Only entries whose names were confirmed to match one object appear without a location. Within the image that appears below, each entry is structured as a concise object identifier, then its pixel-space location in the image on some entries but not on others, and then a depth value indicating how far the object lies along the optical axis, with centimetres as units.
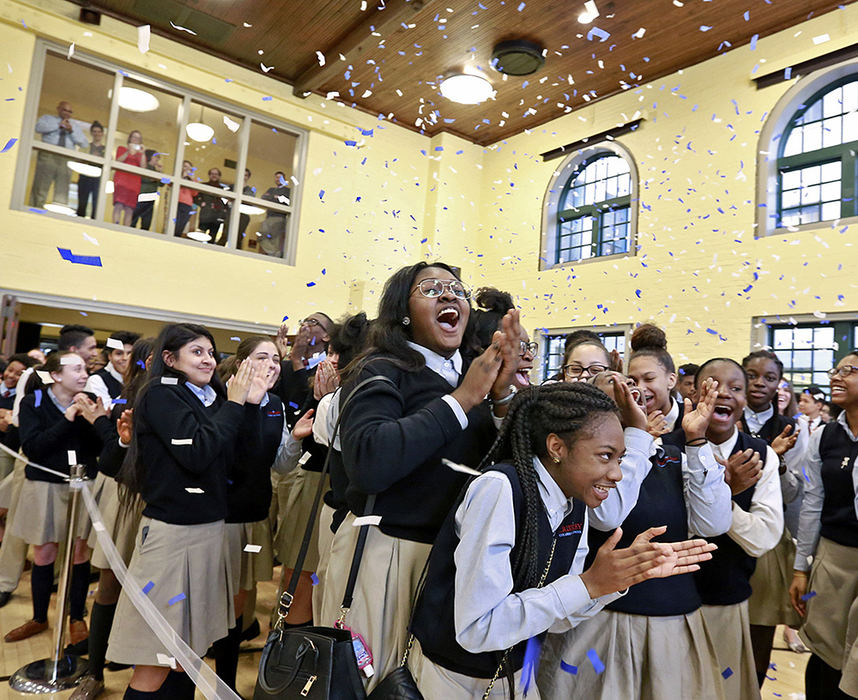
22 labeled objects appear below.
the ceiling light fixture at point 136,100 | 662
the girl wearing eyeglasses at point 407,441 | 128
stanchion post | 253
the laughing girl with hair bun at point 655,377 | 212
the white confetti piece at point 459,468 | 135
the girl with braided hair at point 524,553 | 114
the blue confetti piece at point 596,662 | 155
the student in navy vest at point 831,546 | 231
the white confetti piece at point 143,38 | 645
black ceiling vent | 638
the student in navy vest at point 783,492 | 260
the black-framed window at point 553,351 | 739
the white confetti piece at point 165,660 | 188
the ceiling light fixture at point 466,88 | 655
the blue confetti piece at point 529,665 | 129
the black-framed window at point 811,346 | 520
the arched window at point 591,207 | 706
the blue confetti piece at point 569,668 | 158
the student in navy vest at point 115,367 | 384
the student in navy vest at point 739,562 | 183
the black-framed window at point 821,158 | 543
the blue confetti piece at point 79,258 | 617
